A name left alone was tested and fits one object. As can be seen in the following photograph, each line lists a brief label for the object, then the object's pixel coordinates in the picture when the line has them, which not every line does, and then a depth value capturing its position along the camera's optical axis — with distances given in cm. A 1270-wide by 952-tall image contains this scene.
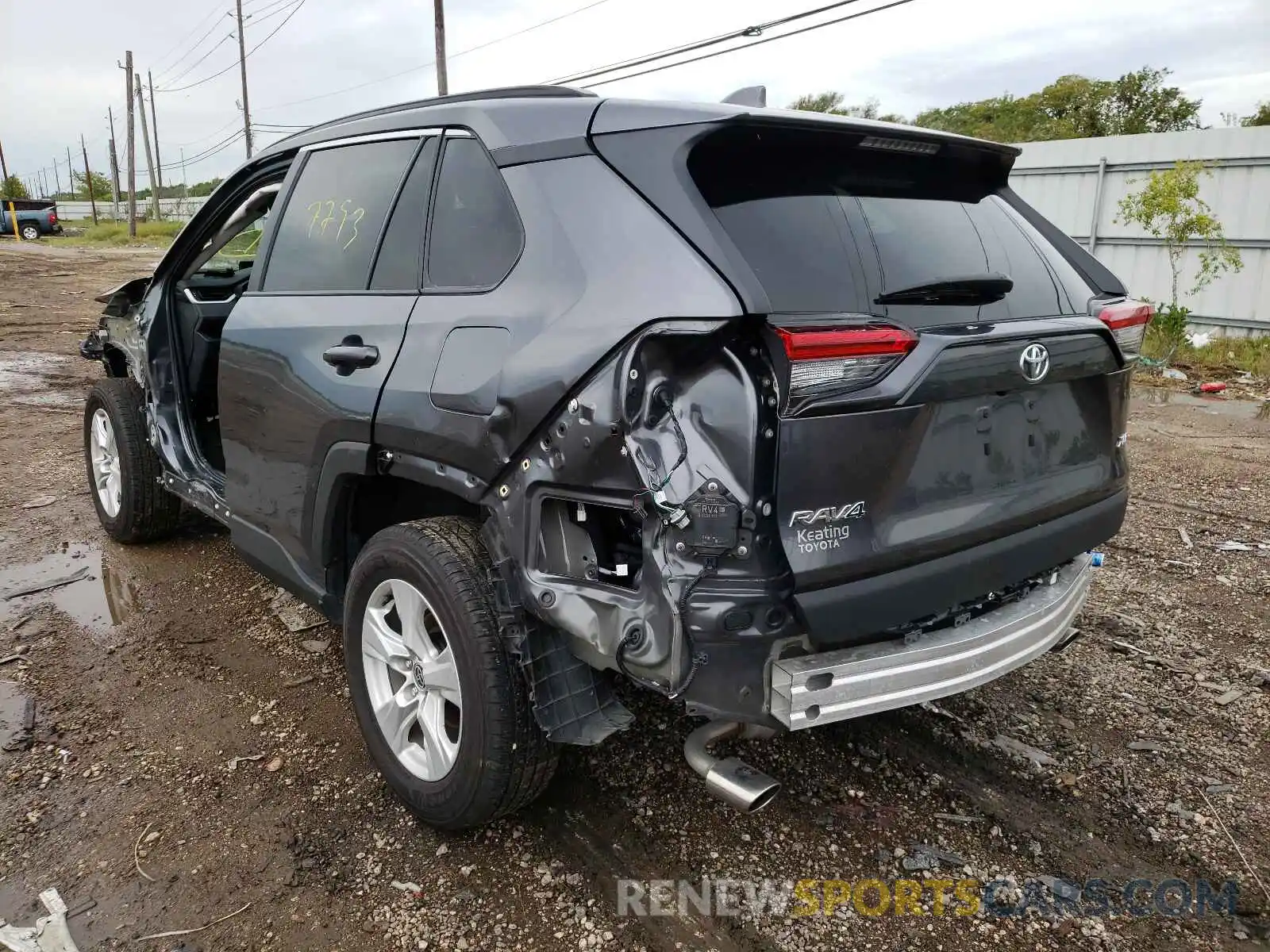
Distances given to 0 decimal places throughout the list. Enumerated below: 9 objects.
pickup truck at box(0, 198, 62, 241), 4156
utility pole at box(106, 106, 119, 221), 5712
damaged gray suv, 196
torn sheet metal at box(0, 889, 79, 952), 220
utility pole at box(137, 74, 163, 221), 5134
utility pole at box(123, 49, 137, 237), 4197
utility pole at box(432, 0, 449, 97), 2233
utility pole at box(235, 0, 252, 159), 4112
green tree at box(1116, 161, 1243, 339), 1093
